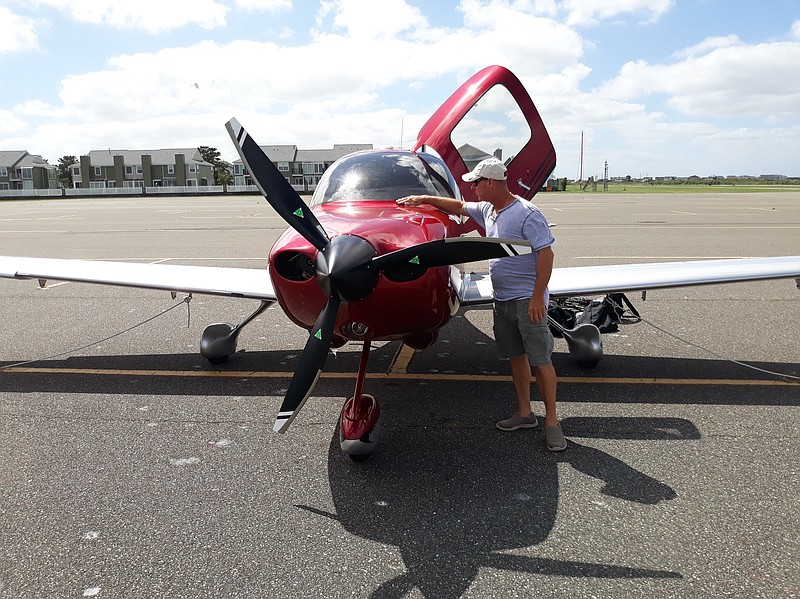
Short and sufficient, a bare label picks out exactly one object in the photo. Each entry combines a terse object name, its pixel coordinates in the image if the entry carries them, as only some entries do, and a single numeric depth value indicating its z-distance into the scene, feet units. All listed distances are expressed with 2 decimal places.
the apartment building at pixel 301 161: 315.58
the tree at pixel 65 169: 360.07
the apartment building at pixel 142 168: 331.98
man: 12.73
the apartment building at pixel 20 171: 336.90
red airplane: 10.61
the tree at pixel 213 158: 362.53
